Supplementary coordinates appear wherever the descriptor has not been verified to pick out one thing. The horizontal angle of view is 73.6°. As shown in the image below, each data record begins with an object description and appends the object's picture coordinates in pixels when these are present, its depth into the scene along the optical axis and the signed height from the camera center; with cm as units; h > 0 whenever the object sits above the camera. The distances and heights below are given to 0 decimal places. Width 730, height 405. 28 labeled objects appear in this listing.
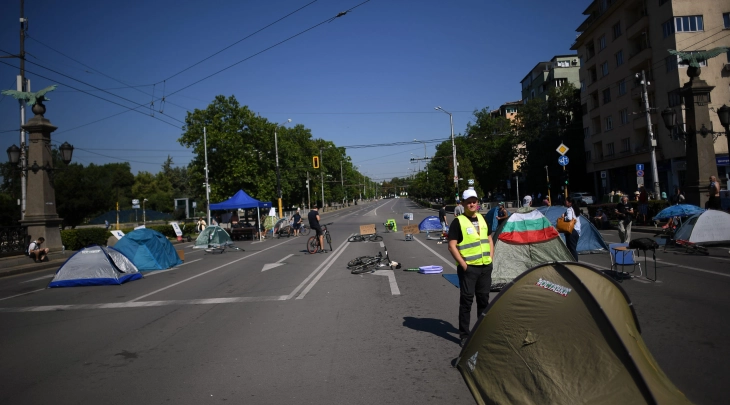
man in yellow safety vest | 591 -65
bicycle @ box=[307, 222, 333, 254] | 1925 -119
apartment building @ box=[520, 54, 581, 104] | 6806 +1858
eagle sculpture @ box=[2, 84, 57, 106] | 2195 +618
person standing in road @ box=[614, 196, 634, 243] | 1351 -83
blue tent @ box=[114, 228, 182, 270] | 1622 -81
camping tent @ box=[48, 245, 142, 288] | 1345 -116
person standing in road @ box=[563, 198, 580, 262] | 1129 -76
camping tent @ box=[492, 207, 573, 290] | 960 -82
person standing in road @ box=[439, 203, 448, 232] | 2392 -41
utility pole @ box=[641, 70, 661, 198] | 2686 +288
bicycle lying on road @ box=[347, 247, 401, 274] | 1321 -144
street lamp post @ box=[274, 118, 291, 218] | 4931 +366
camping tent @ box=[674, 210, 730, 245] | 1397 -100
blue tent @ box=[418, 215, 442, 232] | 2561 -84
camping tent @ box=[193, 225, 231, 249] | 2270 -78
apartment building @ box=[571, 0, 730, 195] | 3512 +1027
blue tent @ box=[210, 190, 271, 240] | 3106 +108
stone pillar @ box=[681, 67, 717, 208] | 2003 +213
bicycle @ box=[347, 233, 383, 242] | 2438 -127
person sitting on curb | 2024 -84
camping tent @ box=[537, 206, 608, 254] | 1435 -121
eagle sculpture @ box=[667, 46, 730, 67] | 2022 +577
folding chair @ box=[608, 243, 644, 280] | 1016 -122
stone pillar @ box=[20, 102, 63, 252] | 2145 +204
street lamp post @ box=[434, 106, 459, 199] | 4782 +406
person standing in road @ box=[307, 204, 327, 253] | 1900 -31
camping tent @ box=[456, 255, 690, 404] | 372 -125
